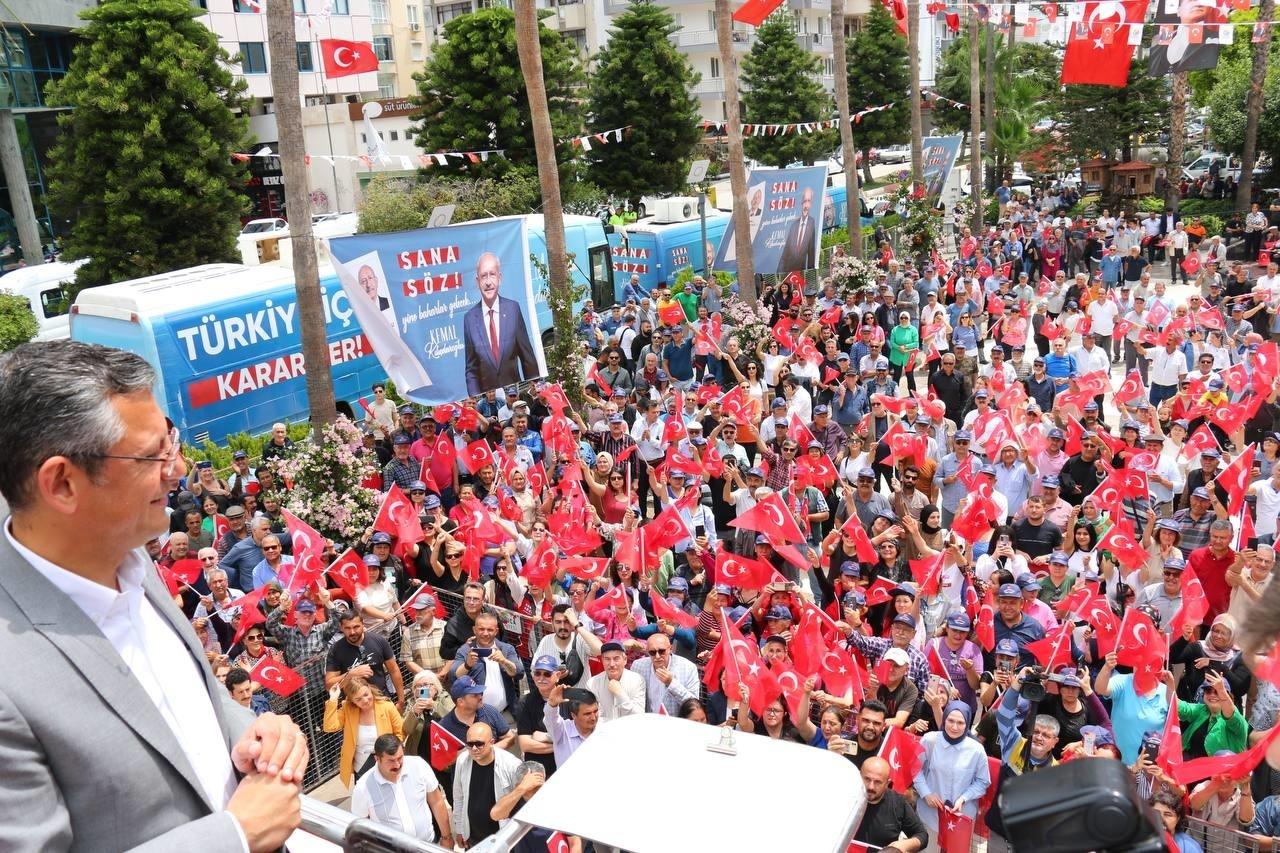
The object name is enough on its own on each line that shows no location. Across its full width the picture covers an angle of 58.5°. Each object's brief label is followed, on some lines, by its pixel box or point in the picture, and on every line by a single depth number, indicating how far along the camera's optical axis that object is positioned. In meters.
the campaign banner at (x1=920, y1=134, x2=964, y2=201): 28.83
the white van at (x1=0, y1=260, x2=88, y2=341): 23.44
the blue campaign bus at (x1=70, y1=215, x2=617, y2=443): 14.49
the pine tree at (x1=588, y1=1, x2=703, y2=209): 36.62
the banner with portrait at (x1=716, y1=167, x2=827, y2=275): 19.62
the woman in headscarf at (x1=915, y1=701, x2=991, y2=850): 6.19
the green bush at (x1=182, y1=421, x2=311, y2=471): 13.36
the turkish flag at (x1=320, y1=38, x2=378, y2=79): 17.23
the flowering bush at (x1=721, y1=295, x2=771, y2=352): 16.97
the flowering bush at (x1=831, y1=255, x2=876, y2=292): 21.77
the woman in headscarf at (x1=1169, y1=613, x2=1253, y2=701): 6.85
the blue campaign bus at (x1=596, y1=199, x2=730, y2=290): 25.00
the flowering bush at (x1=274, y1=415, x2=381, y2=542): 11.02
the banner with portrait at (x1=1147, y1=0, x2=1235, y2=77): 24.03
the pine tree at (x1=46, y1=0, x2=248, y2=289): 24.52
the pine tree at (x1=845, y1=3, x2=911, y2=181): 50.81
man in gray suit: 1.63
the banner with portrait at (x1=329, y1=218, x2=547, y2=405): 11.55
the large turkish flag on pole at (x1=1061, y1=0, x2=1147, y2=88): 23.52
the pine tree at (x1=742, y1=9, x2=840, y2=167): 47.94
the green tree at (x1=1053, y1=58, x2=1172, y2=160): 39.69
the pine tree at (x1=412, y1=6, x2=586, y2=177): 30.95
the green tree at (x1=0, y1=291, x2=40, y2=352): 20.86
